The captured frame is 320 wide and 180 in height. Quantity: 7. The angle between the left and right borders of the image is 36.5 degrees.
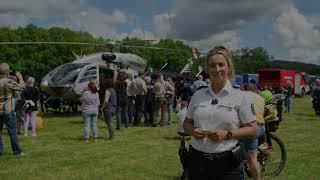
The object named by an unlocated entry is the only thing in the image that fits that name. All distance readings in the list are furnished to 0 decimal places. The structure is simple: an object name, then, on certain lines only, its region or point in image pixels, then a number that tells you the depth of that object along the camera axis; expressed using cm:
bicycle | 749
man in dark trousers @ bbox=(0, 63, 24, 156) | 969
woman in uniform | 358
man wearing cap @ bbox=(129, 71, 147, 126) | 1688
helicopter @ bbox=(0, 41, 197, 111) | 2081
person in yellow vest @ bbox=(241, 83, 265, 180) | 623
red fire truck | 5031
